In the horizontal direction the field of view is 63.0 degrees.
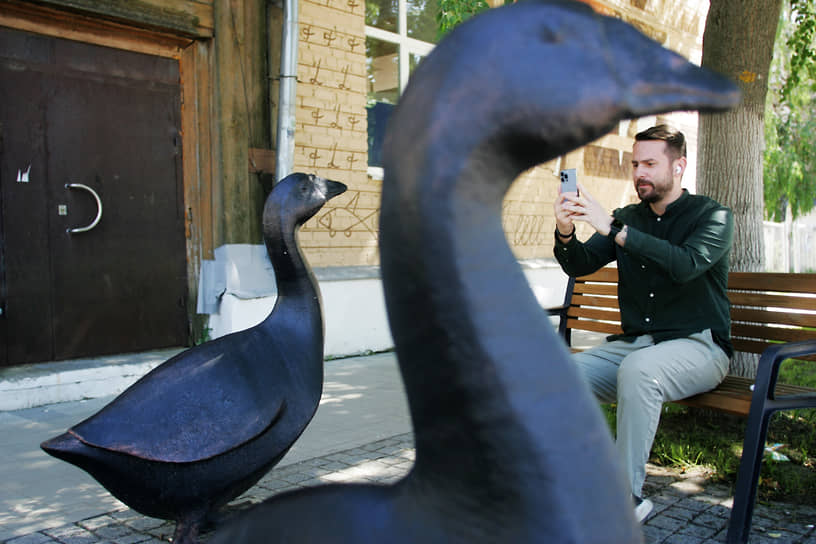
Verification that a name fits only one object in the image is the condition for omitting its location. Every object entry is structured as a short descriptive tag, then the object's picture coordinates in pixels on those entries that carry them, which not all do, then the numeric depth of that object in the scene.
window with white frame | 7.53
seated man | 2.85
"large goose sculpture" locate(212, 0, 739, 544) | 0.86
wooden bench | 2.72
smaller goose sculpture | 2.13
